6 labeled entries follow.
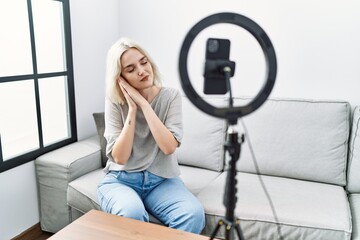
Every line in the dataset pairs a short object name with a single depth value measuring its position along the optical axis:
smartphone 0.65
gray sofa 1.52
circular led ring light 0.59
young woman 1.37
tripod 0.60
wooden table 1.12
